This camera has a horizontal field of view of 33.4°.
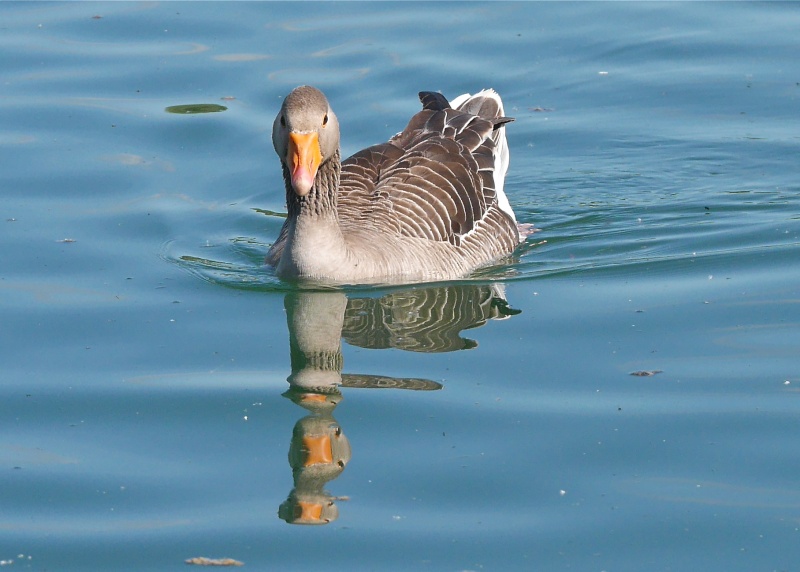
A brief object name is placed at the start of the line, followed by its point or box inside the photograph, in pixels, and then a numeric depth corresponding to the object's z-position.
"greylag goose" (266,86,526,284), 11.31
